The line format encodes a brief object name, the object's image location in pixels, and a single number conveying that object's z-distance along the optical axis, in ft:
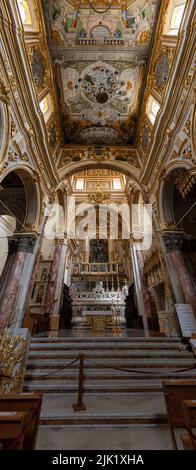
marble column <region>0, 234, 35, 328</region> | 21.83
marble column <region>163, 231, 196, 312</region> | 23.38
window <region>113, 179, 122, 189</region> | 60.08
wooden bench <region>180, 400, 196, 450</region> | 6.02
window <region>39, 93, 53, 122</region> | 30.78
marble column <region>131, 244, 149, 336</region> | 38.50
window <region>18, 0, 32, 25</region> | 22.41
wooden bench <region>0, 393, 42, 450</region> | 7.00
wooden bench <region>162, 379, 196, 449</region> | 8.59
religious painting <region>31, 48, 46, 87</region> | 25.49
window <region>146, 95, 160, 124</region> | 31.08
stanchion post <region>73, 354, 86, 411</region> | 11.51
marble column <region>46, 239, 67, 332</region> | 36.58
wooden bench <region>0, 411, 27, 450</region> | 4.94
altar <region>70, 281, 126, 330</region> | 38.44
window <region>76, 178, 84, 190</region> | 59.61
